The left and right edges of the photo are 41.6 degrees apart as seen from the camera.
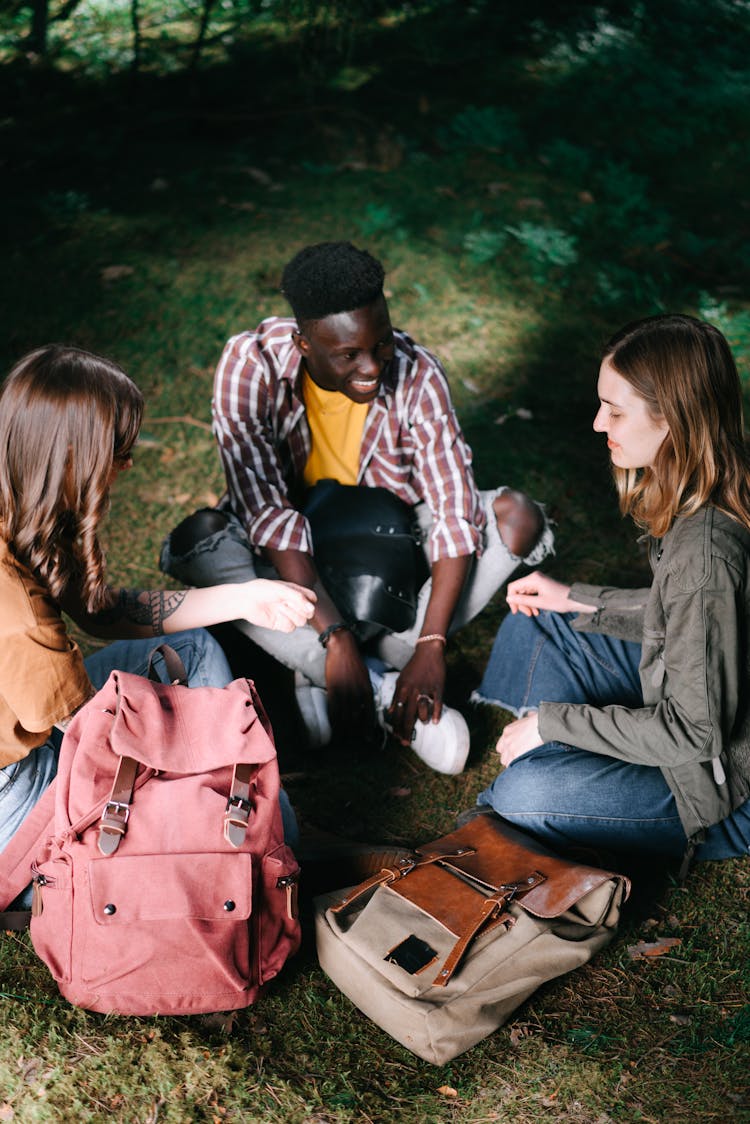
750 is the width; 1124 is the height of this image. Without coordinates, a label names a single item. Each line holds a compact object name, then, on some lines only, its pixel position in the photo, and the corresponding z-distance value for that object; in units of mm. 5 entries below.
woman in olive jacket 2486
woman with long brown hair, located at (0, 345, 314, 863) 2289
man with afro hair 3217
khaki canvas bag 2287
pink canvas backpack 2188
